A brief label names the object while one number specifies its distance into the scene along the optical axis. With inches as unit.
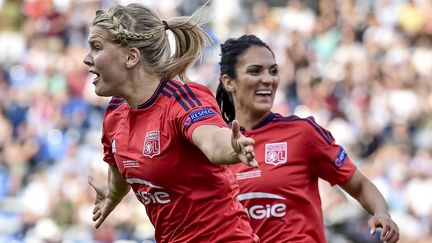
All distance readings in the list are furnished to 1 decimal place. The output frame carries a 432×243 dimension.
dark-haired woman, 442.9
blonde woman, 365.4
